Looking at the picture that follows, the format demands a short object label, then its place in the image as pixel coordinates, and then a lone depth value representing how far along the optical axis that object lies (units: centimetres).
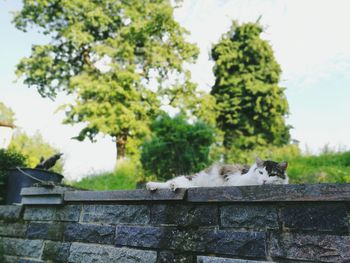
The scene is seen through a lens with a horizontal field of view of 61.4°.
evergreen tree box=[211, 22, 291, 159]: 1038
